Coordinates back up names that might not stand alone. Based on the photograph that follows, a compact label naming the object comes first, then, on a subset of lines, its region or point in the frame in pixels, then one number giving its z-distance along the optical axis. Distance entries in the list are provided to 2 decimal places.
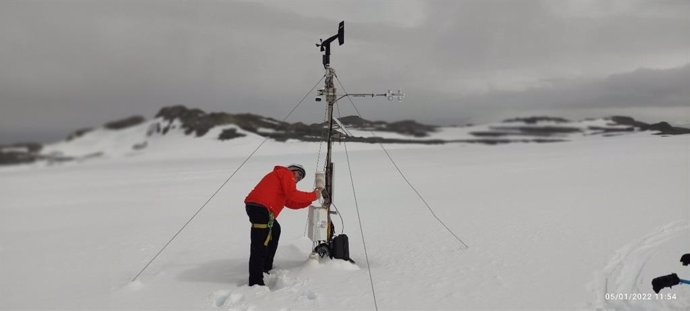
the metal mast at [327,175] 5.85
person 5.29
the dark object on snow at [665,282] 3.48
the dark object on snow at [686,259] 3.86
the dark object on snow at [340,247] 5.82
